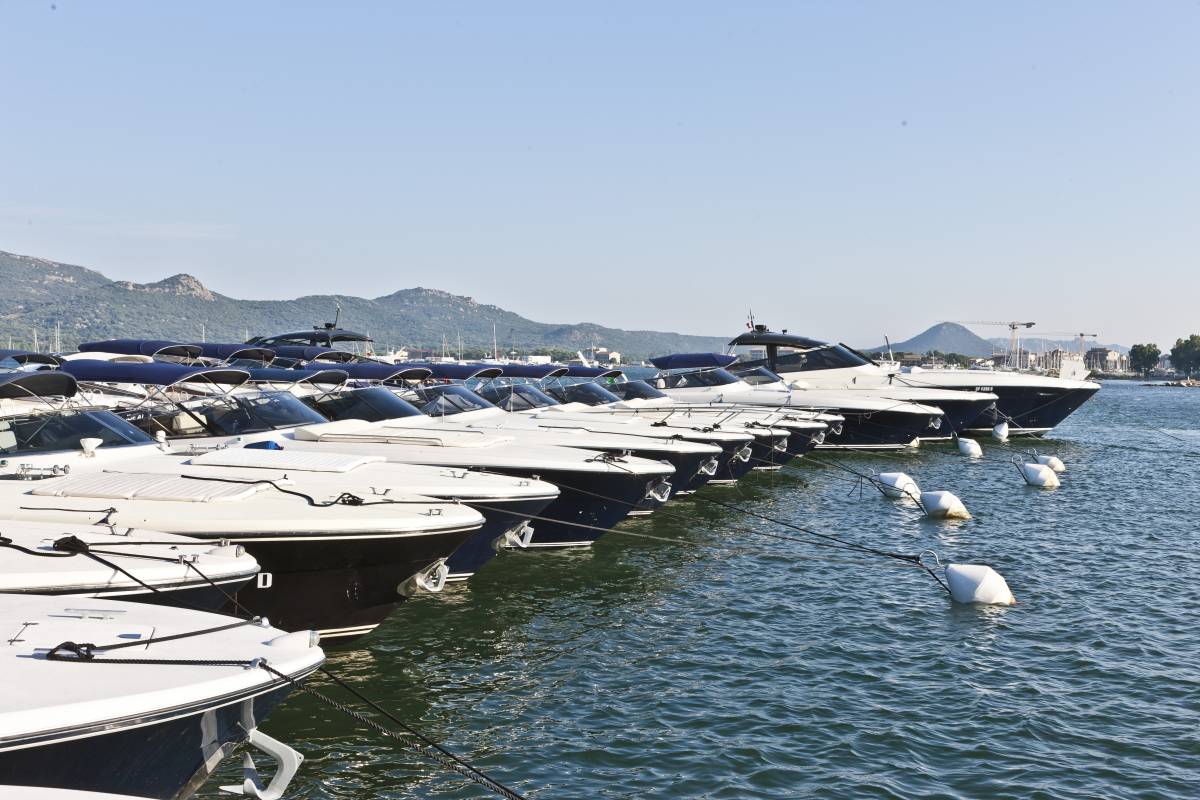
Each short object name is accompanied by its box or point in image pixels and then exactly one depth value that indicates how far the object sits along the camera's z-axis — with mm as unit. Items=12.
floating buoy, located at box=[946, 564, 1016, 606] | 13594
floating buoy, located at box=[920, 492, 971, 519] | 20516
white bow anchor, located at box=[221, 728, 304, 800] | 5965
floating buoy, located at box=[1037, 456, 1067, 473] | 29223
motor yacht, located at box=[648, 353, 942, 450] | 33062
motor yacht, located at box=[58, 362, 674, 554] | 13680
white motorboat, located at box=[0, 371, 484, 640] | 9664
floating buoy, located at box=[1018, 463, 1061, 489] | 25750
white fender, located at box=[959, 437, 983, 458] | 33031
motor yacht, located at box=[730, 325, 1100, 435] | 38250
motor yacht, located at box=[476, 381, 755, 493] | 21109
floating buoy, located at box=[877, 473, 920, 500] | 22891
